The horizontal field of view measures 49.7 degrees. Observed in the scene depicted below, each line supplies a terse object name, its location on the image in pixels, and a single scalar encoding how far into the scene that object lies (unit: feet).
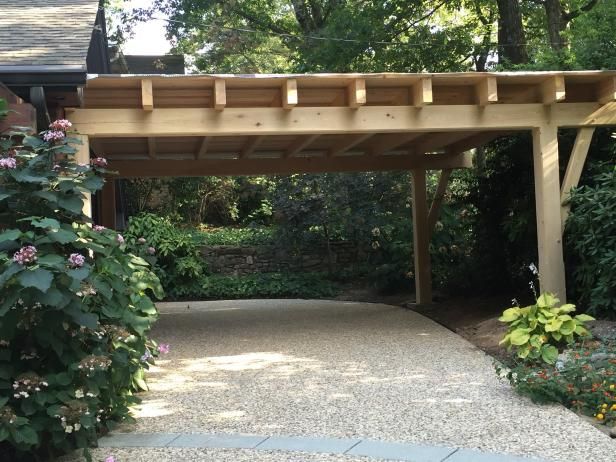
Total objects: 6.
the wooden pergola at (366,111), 21.35
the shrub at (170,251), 46.01
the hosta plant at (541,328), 18.61
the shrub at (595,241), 22.29
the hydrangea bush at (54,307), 10.94
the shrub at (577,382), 15.08
